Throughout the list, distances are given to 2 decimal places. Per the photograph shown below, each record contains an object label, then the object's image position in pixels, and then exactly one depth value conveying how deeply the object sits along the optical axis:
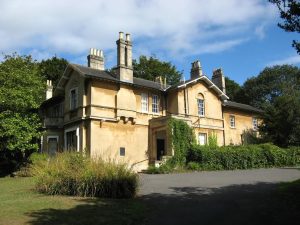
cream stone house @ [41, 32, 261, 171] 19.82
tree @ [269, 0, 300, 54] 6.78
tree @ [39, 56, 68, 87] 33.95
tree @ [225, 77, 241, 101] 46.43
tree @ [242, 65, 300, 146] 24.62
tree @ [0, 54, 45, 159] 19.17
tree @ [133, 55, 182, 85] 38.79
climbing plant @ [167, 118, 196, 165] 19.68
